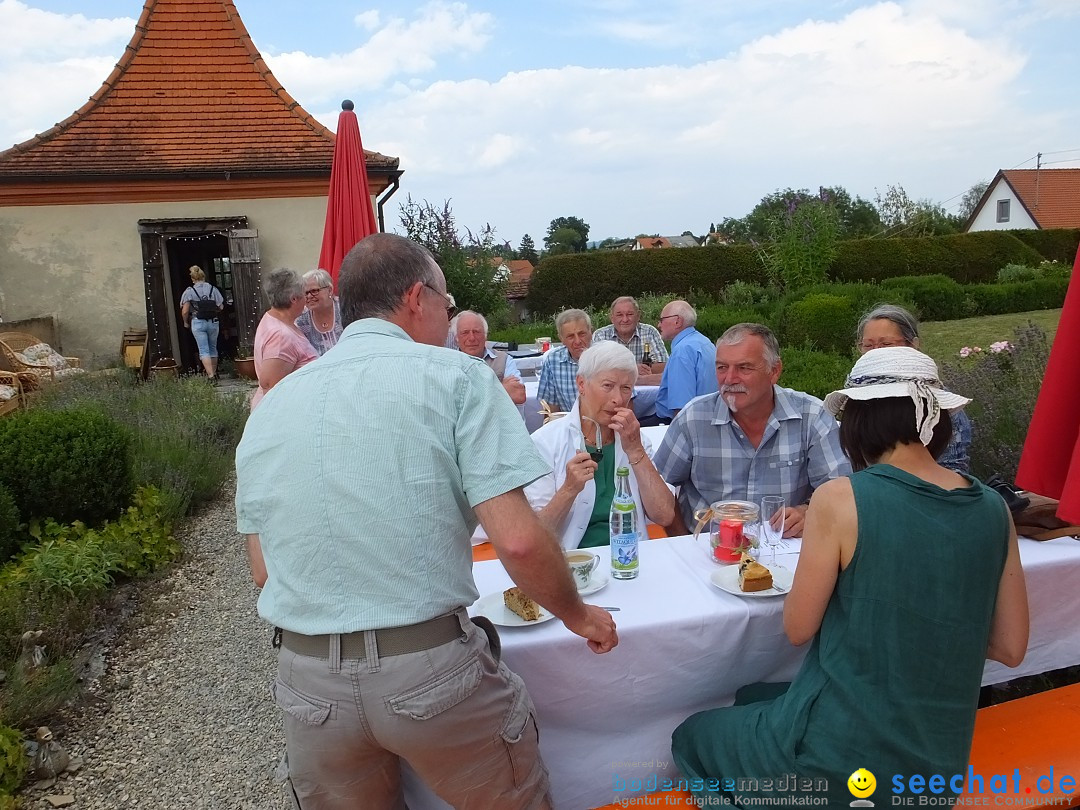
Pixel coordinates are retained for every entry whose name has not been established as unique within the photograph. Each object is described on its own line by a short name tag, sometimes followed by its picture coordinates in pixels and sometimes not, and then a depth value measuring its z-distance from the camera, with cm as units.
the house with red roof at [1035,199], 3969
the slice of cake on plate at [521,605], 202
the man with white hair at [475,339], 539
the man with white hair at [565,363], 557
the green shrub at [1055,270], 2066
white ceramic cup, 219
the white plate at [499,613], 200
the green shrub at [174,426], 556
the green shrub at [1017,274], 2152
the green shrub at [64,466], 443
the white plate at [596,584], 218
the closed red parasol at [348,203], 532
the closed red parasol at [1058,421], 202
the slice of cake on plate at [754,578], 213
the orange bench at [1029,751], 196
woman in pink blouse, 454
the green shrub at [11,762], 265
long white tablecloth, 197
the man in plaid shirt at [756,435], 302
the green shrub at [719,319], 1305
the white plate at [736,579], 211
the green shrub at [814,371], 838
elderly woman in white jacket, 293
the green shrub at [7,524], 403
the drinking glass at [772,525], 254
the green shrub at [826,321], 1227
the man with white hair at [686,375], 543
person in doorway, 1116
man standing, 147
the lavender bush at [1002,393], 392
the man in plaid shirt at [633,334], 658
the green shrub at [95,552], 385
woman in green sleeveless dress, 161
